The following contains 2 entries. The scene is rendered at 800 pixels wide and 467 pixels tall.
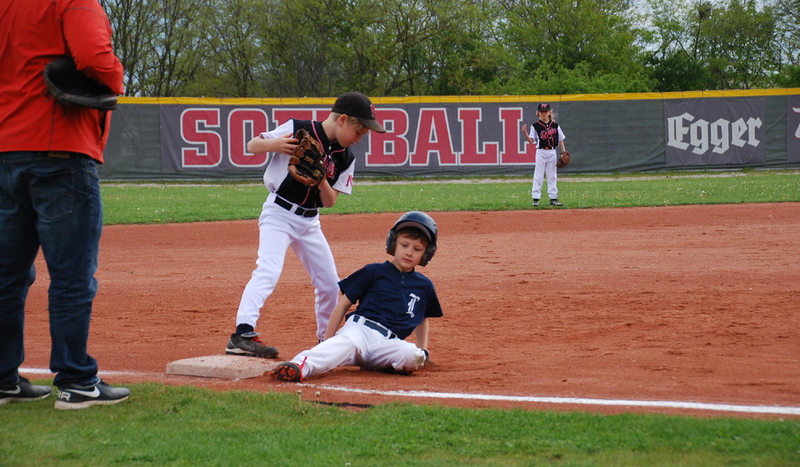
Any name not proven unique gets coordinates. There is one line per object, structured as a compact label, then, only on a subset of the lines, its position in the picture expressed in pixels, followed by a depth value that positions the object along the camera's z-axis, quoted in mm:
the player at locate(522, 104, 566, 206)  32219
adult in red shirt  7094
